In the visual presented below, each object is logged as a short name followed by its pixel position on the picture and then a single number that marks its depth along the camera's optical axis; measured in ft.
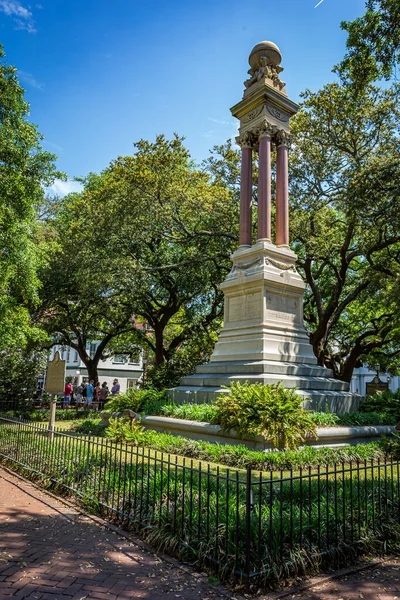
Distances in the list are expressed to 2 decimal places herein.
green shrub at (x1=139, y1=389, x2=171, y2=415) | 44.29
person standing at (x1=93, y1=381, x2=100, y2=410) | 79.09
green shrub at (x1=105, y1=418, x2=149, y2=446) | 35.47
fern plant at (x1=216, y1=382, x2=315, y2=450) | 30.89
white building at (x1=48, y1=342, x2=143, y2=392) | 180.55
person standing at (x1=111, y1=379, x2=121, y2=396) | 83.70
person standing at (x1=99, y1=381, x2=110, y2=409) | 86.60
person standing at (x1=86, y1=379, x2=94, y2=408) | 84.18
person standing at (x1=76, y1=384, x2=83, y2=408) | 86.64
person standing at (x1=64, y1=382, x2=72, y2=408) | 88.67
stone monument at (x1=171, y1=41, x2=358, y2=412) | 43.16
